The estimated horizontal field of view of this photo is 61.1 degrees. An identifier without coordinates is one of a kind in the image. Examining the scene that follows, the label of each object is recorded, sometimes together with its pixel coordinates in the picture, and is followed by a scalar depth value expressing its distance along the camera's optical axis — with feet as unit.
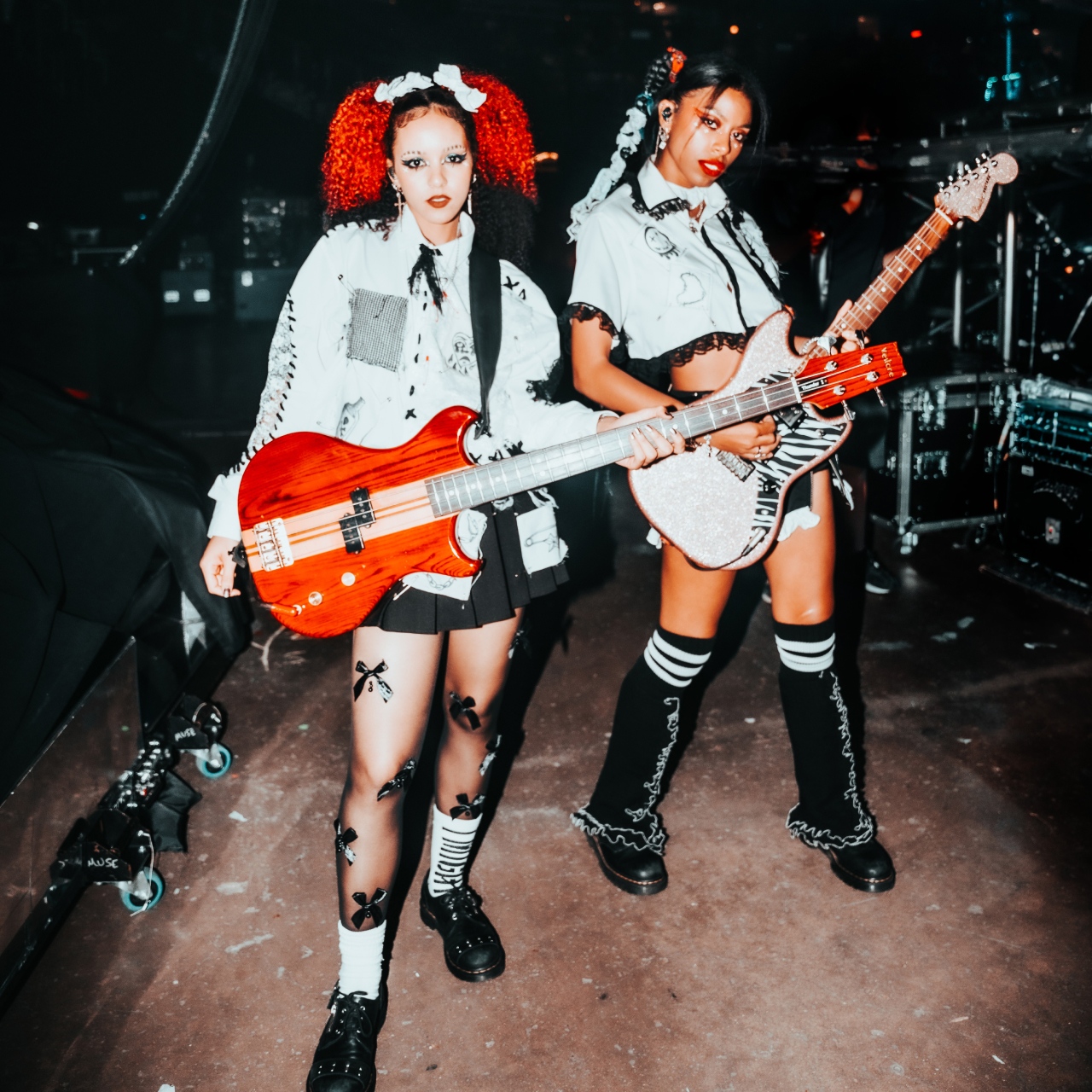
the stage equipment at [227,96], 15.84
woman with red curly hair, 5.97
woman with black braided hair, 6.98
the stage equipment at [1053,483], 14.62
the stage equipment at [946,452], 17.24
